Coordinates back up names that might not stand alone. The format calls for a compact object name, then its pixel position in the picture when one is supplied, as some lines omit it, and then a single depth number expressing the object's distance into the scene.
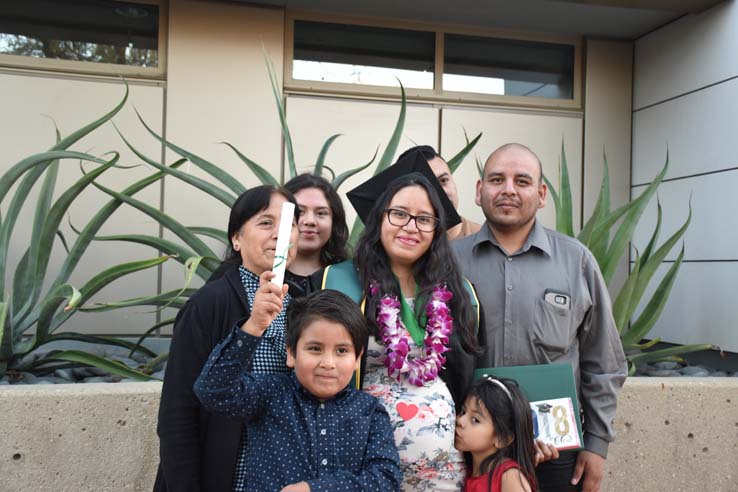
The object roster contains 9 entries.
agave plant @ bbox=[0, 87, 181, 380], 3.67
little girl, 2.27
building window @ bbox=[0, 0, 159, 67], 5.39
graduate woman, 2.18
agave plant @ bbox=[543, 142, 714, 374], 4.60
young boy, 1.87
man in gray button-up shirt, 2.58
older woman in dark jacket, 2.04
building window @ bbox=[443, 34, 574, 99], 6.25
